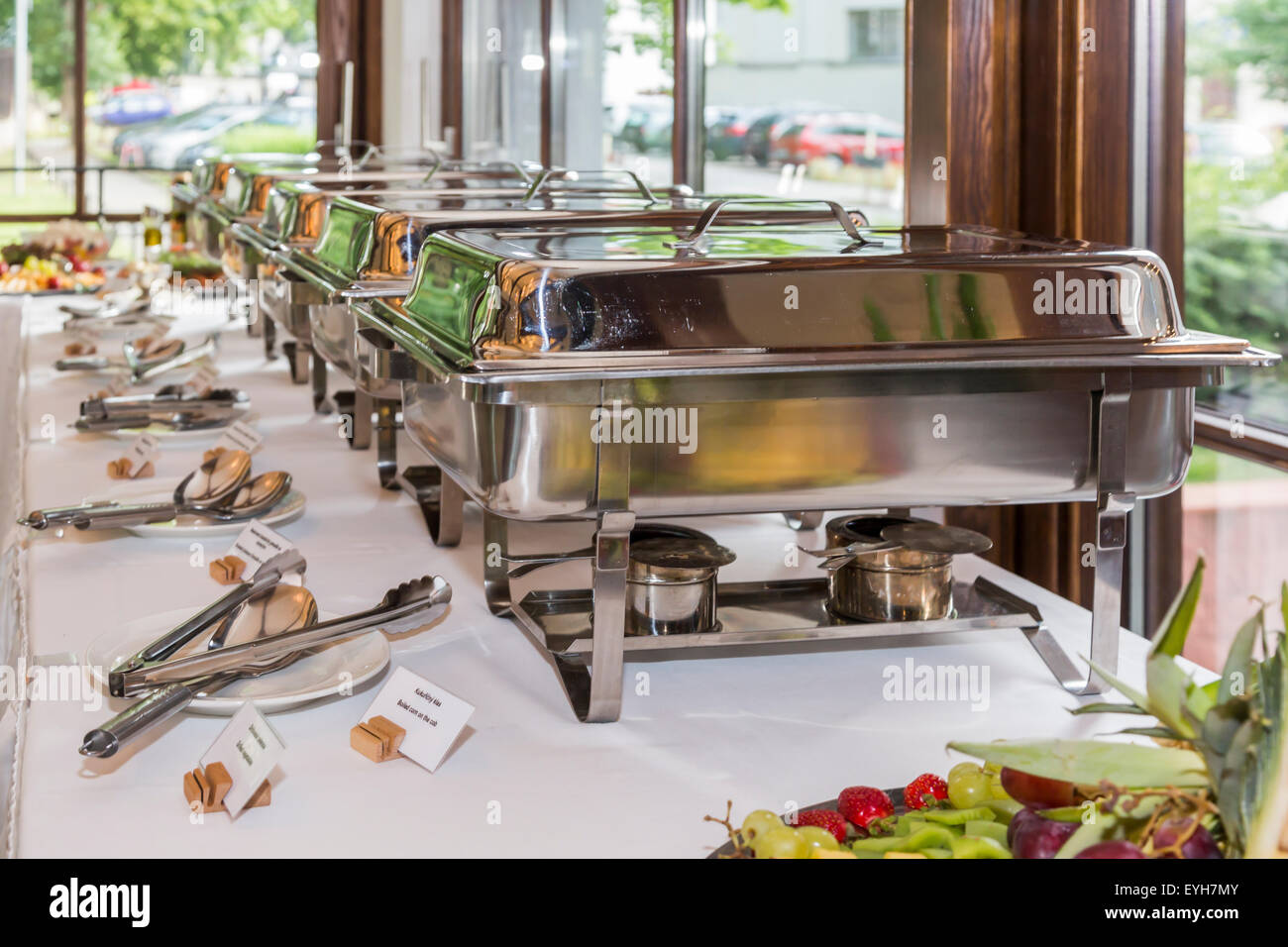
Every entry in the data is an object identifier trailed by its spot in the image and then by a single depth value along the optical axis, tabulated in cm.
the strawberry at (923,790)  89
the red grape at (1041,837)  72
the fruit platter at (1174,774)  65
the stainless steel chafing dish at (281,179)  265
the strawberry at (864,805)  86
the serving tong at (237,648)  107
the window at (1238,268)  156
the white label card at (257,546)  146
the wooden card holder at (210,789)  97
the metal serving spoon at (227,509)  168
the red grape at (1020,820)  75
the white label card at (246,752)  96
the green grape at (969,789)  85
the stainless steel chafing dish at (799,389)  110
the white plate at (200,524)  169
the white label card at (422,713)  105
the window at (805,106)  240
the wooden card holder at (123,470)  199
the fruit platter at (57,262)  417
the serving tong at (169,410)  228
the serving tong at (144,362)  272
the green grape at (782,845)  76
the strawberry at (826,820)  84
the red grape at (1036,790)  78
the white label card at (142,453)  199
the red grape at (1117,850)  65
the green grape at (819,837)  80
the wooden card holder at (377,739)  106
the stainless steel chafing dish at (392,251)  171
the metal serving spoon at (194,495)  166
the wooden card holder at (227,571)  151
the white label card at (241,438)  203
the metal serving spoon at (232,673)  101
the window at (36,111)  614
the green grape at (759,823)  80
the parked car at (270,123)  623
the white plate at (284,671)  113
